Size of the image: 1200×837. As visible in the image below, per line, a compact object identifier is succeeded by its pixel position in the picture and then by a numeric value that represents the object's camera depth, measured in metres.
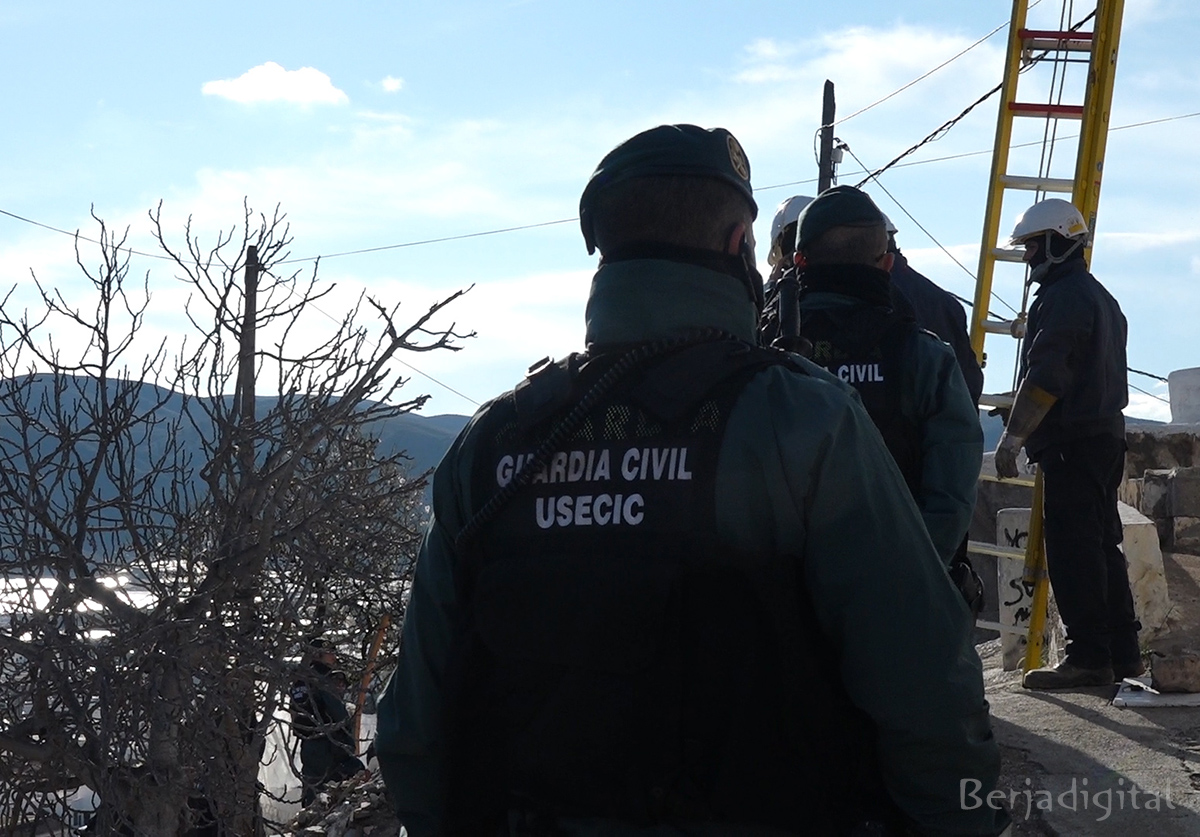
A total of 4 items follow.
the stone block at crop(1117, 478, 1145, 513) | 9.84
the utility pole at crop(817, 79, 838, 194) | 18.64
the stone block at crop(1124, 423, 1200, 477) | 10.70
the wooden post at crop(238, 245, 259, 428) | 8.29
